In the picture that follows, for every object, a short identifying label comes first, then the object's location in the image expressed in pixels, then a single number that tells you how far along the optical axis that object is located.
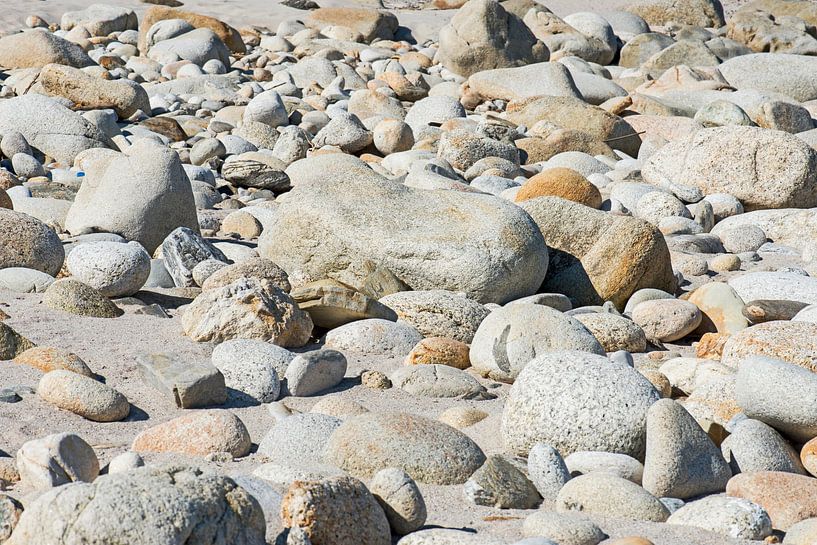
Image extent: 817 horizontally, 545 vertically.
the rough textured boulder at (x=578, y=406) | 7.25
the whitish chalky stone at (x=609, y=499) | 6.12
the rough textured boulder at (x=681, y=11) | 44.03
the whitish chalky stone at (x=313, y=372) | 8.63
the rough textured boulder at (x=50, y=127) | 19.86
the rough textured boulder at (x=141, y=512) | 4.16
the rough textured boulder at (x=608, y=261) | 12.64
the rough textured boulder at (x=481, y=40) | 31.16
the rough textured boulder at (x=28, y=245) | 11.29
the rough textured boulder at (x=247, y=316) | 9.84
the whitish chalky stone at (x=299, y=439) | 6.85
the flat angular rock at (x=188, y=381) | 8.13
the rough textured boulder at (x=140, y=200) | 13.38
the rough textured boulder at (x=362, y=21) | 38.22
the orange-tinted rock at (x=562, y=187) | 16.20
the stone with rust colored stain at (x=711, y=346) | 10.13
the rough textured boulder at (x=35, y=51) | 28.11
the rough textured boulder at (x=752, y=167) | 17.83
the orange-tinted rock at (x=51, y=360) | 8.48
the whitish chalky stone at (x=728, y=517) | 5.83
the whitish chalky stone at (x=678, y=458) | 6.72
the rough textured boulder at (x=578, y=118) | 23.80
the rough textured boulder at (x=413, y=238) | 11.73
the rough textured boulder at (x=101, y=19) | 35.31
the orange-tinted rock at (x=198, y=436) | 6.98
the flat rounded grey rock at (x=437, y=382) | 8.85
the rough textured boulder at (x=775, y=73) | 29.53
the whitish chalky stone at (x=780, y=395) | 7.53
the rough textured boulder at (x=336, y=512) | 5.05
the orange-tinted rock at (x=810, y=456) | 7.36
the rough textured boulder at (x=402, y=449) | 6.52
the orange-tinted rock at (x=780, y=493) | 6.26
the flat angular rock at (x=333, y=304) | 10.55
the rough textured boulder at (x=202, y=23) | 34.66
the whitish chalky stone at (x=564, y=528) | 5.43
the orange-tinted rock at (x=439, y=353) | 9.55
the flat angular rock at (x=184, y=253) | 12.02
